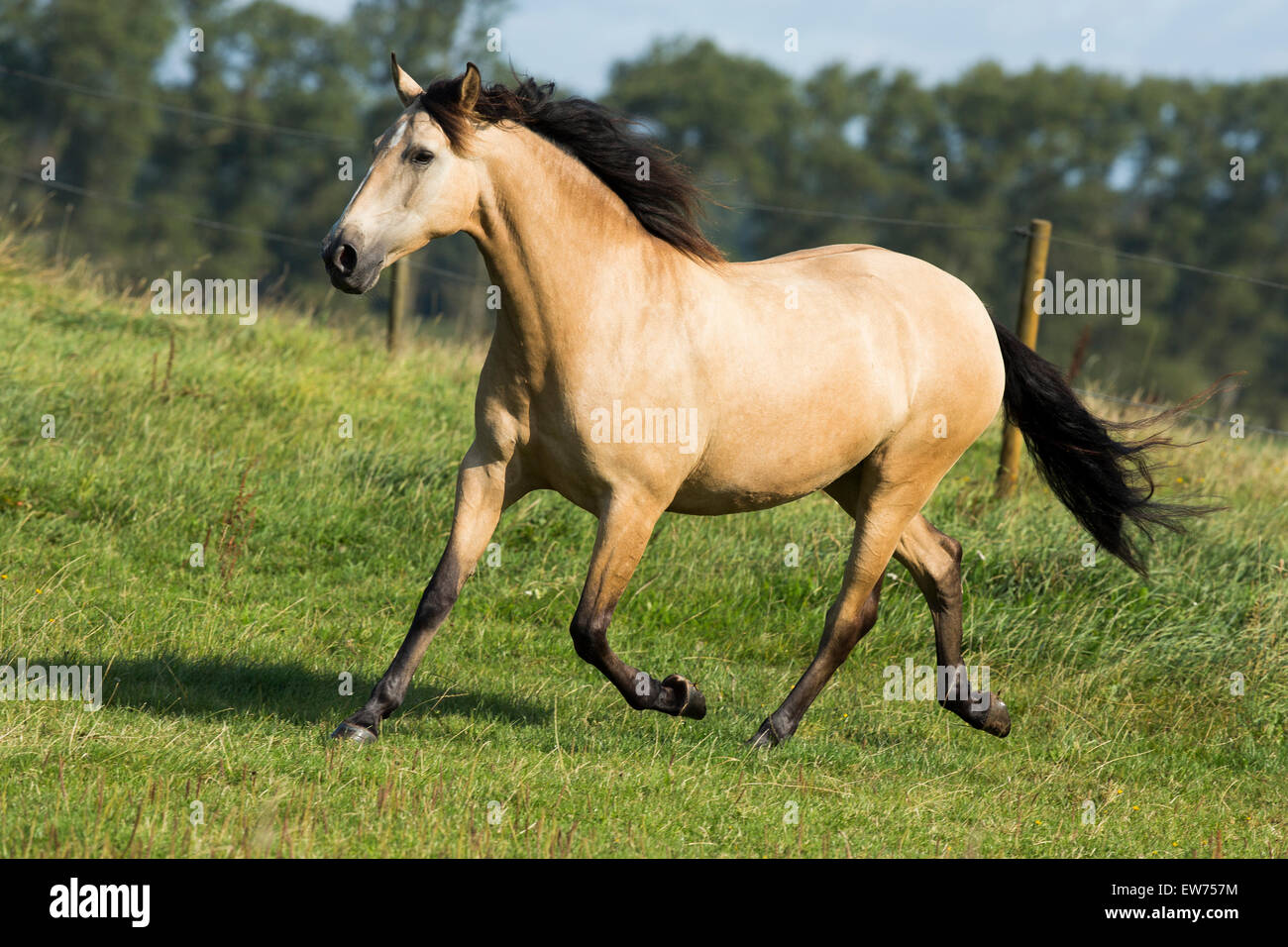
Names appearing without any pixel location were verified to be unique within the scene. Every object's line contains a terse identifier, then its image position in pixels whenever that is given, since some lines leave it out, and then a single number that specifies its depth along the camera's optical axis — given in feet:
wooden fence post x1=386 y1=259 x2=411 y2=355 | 72.79
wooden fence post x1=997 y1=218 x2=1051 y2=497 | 56.85
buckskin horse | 29.43
